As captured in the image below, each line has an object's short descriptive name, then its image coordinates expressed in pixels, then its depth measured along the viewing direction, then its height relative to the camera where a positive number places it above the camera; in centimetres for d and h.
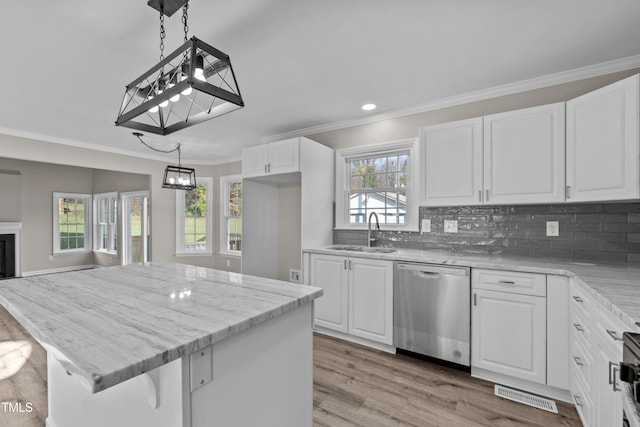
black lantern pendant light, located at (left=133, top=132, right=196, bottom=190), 415 +43
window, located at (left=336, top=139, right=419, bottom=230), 332 +33
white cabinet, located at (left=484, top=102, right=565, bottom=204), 229 +47
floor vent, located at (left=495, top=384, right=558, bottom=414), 201 -136
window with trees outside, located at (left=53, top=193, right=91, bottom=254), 691 -28
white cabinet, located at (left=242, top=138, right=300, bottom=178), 345 +68
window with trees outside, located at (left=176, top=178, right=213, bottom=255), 616 -16
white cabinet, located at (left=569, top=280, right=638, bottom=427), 126 -77
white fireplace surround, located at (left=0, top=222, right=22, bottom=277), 583 -45
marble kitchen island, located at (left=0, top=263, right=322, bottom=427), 82 -39
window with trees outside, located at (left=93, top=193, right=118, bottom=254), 705 -27
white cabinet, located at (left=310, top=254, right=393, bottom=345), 279 -87
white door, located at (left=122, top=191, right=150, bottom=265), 640 -33
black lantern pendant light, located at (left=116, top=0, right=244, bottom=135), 127 +63
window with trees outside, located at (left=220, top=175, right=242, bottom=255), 598 -5
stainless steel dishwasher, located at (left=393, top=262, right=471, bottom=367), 239 -87
